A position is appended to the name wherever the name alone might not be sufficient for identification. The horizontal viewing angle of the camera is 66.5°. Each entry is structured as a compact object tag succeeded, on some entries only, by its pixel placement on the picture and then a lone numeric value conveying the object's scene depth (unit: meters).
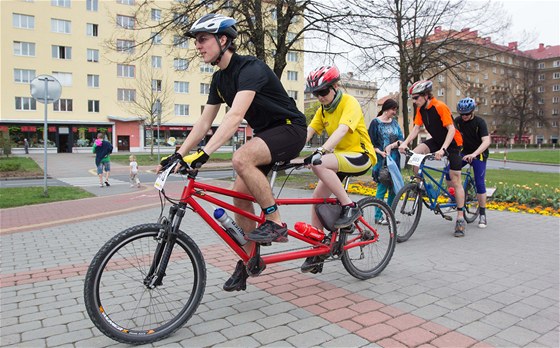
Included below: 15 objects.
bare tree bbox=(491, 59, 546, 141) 79.06
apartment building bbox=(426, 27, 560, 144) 79.06
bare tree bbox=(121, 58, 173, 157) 50.34
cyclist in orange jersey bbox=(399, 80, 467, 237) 6.12
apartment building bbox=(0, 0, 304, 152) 46.72
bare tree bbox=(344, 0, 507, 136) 16.22
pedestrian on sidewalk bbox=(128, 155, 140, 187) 14.62
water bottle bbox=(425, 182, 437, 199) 6.28
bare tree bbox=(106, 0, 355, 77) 13.43
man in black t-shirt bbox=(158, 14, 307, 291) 3.16
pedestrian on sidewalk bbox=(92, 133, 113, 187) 15.56
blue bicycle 5.93
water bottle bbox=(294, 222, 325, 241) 3.81
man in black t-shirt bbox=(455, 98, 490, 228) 6.89
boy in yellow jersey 3.95
